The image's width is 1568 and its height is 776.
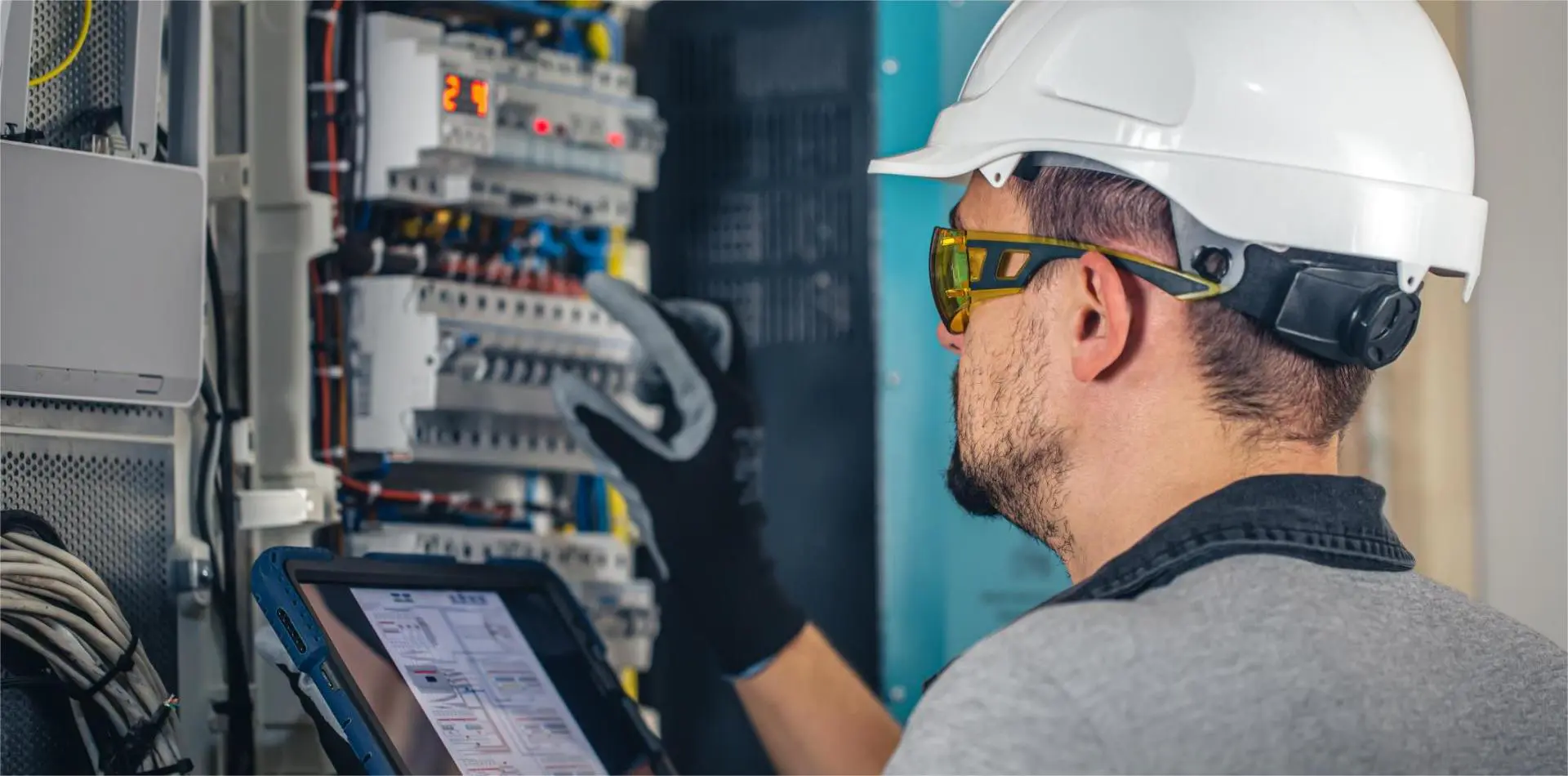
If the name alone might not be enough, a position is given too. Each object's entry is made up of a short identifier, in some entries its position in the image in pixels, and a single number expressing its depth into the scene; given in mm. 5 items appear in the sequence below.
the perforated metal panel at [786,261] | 2709
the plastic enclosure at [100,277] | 1801
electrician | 1272
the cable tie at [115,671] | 1855
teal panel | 2672
